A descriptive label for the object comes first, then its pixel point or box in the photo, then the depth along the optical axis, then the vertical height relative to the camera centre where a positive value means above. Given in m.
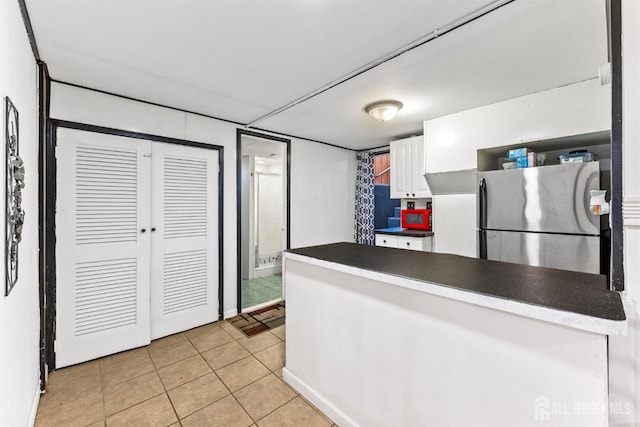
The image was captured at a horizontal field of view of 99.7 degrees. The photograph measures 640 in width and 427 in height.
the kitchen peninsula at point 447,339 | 0.89 -0.55
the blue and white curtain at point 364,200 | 4.78 +0.26
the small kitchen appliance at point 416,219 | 3.84 -0.07
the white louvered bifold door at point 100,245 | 2.28 -0.26
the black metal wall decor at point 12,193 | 1.17 +0.11
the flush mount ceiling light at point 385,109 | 2.69 +1.06
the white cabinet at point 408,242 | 3.53 -0.37
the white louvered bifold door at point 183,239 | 2.78 -0.25
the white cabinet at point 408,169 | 3.69 +0.65
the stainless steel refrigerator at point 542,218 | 2.11 -0.04
